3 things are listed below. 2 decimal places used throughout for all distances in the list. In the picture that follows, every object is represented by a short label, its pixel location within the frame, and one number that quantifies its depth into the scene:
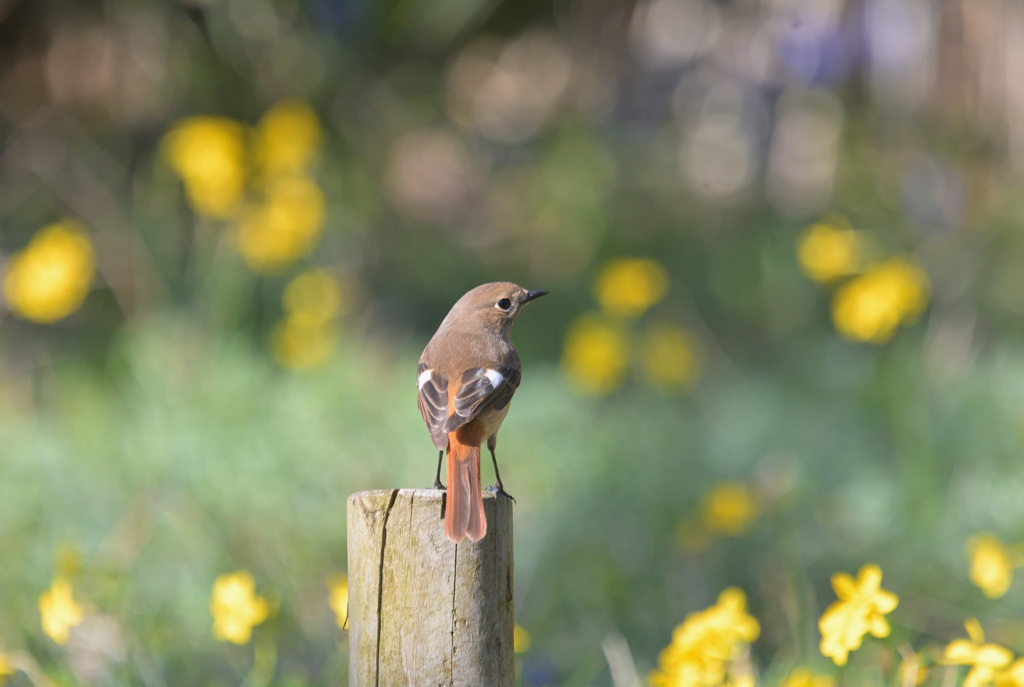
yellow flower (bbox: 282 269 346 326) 9.70
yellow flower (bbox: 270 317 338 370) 9.56
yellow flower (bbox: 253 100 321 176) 9.36
